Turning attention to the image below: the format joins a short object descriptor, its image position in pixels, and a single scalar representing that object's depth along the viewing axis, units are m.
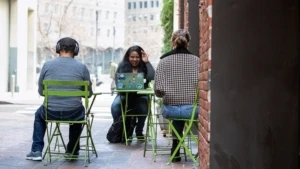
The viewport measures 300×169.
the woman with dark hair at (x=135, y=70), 9.31
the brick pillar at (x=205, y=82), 4.48
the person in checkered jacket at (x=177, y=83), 6.96
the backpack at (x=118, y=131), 9.30
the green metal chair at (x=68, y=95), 6.83
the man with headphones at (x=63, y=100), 7.08
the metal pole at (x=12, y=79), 25.30
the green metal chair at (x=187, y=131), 6.72
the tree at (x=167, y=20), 16.59
